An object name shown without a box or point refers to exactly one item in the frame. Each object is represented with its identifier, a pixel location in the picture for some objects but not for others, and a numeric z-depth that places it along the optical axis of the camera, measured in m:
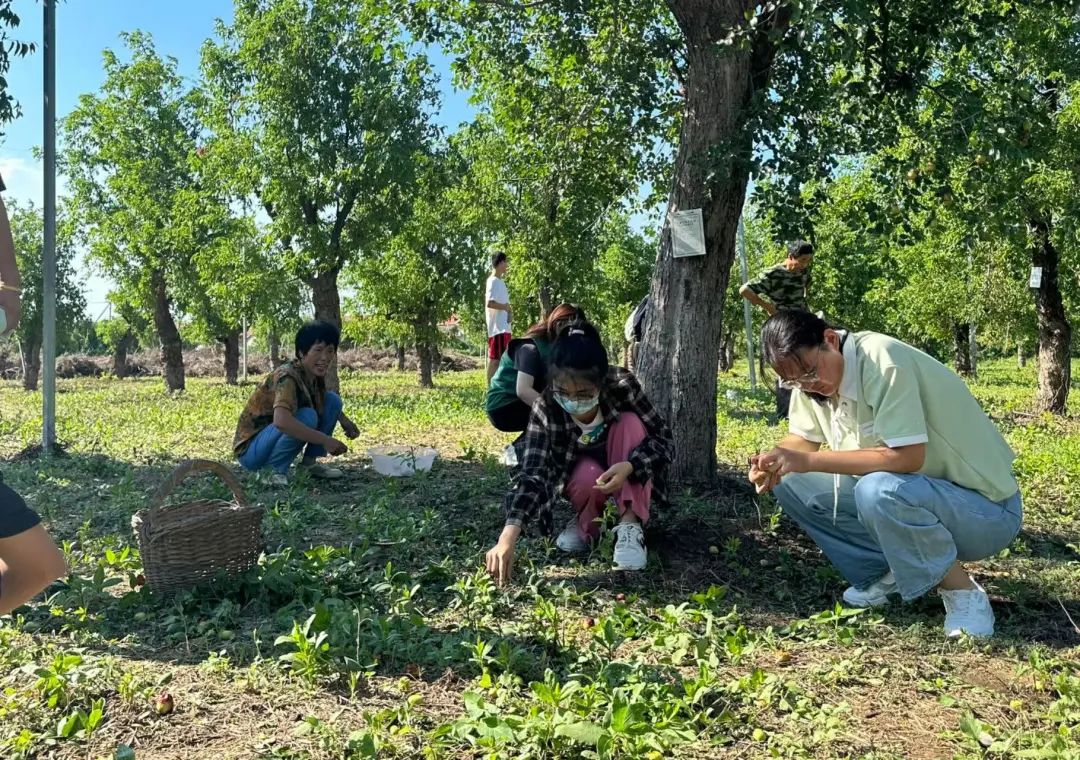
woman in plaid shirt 3.49
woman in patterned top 5.15
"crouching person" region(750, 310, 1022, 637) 2.88
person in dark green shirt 4.38
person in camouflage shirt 6.91
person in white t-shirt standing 9.83
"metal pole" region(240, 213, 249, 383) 14.12
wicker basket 3.23
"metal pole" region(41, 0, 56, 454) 7.05
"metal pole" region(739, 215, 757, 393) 13.01
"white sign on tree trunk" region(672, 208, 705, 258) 4.65
